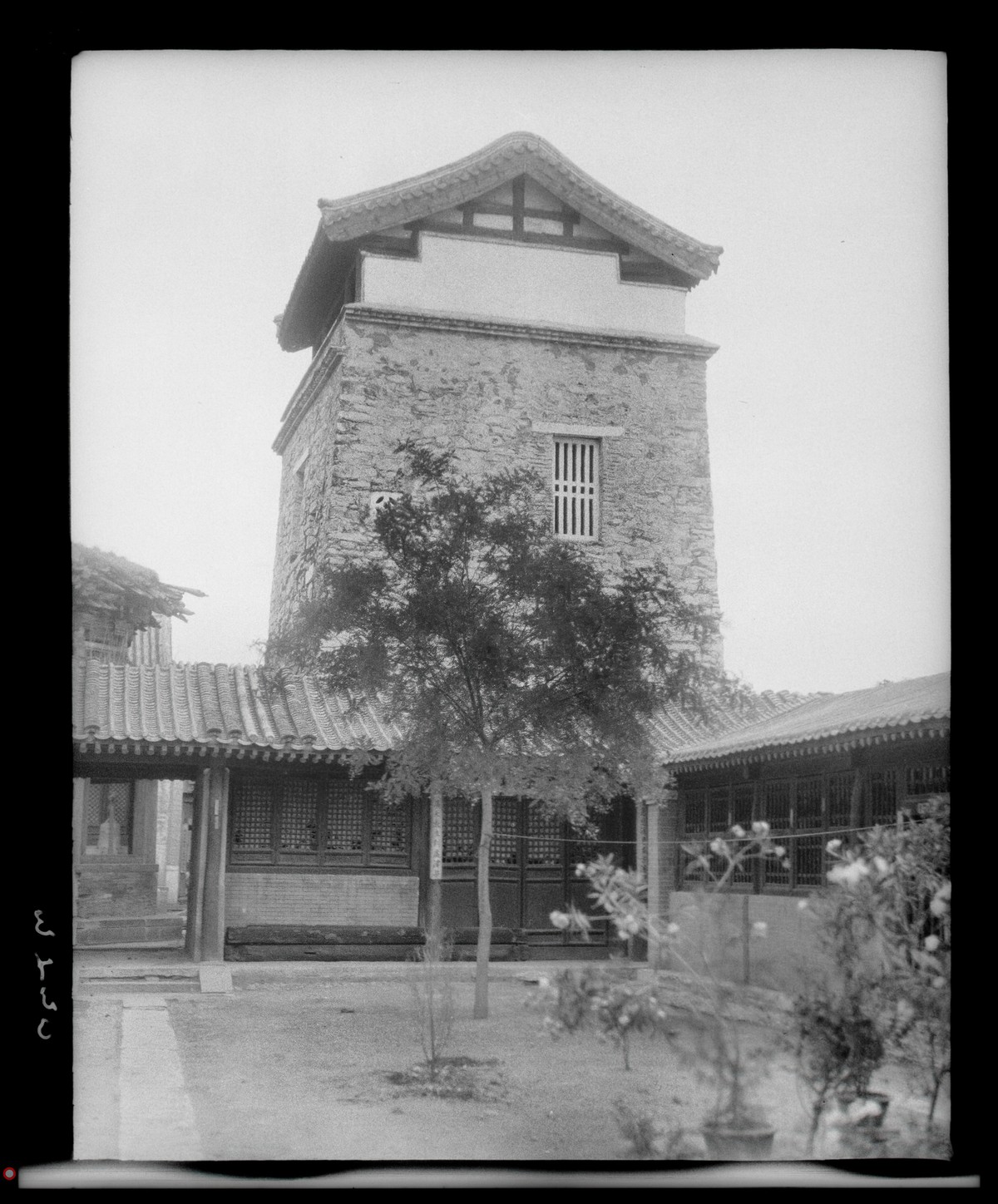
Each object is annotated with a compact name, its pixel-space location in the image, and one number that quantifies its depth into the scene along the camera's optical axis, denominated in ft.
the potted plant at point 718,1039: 15.76
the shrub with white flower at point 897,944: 15.56
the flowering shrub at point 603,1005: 15.78
